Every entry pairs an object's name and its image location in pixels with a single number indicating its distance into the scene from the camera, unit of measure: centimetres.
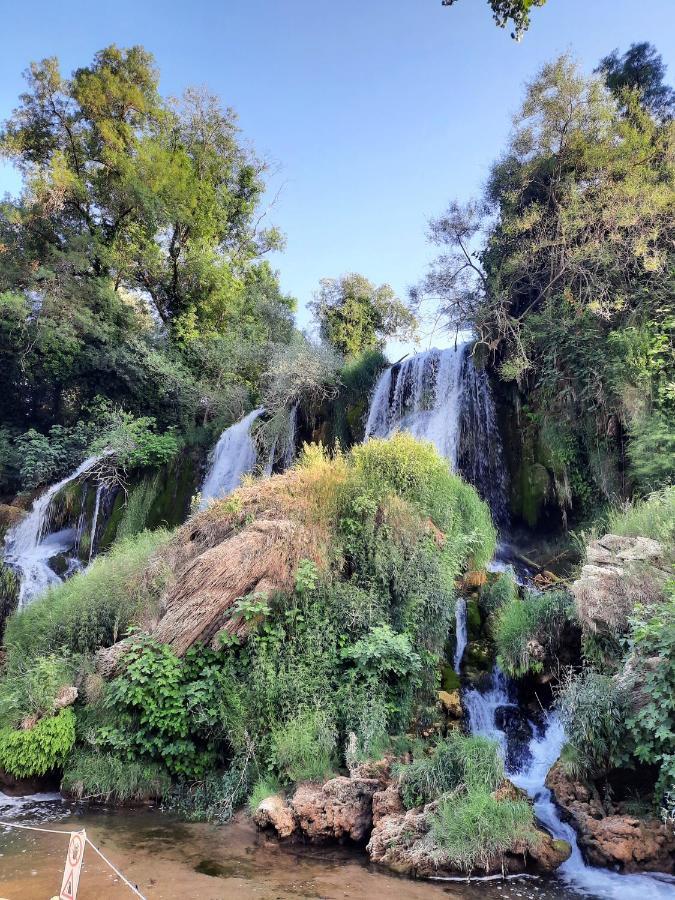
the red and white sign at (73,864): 275
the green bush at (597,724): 473
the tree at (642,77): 1416
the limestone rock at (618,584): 554
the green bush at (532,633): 657
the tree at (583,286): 1054
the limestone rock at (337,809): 494
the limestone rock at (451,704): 657
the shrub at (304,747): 548
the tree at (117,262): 1878
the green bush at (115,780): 591
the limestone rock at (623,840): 424
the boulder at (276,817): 496
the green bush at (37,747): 601
